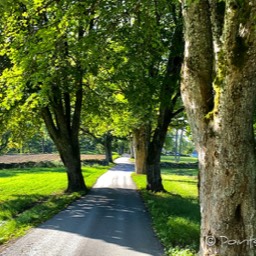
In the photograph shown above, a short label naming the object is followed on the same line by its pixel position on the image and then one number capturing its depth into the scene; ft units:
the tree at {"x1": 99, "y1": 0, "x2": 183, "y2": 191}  40.22
